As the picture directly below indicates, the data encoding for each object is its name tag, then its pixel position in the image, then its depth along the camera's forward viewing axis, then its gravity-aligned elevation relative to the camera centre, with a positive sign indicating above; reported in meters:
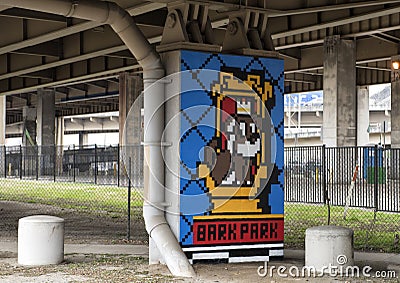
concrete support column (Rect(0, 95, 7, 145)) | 60.19 +3.78
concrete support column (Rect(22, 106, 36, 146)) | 72.76 +3.50
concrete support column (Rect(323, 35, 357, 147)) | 37.44 +3.41
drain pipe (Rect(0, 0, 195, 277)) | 13.10 +1.35
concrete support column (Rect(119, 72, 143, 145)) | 52.97 +4.48
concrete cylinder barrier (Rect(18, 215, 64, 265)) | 13.25 -1.37
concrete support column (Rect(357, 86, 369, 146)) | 57.47 +3.86
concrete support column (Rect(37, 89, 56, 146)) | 64.38 +3.91
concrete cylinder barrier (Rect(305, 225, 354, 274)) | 12.53 -1.43
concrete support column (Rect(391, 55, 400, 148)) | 47.69 +3.04
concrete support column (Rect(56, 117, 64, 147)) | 98.25 +4.04
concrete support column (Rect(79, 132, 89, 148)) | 125.12 +3.94
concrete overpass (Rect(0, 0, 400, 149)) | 21.81 +4.71
